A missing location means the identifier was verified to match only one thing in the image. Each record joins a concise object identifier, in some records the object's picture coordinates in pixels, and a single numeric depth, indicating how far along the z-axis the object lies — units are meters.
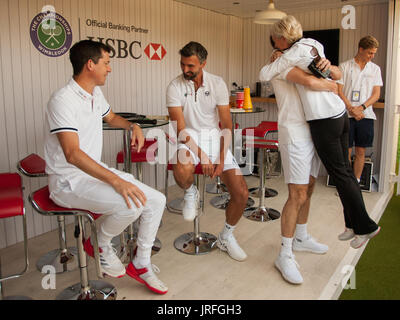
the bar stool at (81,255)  2.04
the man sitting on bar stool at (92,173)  2.08
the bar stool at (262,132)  4.20
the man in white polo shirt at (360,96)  4.40
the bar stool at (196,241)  3.13
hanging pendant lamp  3.96
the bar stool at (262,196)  3.85
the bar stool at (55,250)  2.64
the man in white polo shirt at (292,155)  2.59
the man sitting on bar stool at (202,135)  2.86
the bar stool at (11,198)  2.08
